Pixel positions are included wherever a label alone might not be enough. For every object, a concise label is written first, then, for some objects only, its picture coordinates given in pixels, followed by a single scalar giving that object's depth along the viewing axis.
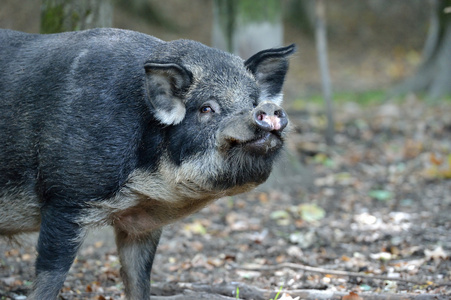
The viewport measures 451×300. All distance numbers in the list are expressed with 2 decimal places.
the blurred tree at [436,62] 28.14
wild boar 8.05
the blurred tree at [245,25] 17.56
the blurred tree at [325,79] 21.25
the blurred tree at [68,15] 12.25
